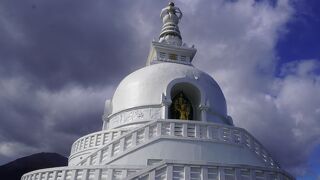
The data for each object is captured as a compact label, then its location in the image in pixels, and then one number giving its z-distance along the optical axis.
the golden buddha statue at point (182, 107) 18.94
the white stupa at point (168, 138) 11.06
